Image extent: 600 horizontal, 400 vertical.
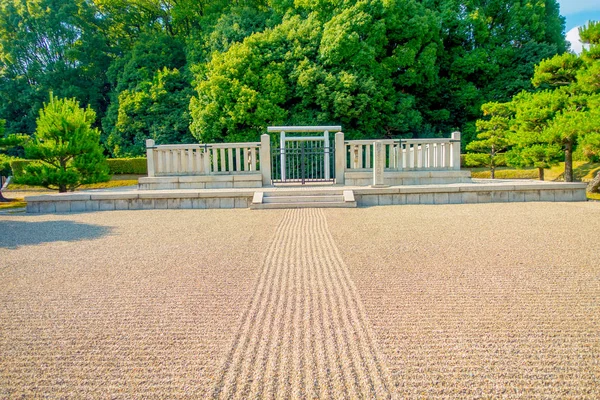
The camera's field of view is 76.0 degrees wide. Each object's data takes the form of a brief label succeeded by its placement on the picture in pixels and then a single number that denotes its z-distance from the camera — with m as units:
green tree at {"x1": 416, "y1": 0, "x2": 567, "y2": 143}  16.80
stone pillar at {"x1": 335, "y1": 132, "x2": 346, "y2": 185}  9.71
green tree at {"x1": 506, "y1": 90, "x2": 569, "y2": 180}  9.55
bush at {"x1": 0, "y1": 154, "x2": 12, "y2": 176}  11.58
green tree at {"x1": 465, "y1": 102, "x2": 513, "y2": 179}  12.26
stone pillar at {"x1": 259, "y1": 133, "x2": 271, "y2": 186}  9.44
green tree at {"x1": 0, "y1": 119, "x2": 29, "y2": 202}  10.02
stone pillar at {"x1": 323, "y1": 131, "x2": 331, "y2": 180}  10.02
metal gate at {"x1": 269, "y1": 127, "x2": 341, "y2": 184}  9.96
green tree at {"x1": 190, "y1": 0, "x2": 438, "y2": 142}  14.01
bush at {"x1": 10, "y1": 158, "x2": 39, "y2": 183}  15.95
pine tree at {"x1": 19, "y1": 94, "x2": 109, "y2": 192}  9.07
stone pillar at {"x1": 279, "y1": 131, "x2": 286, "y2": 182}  10.10
